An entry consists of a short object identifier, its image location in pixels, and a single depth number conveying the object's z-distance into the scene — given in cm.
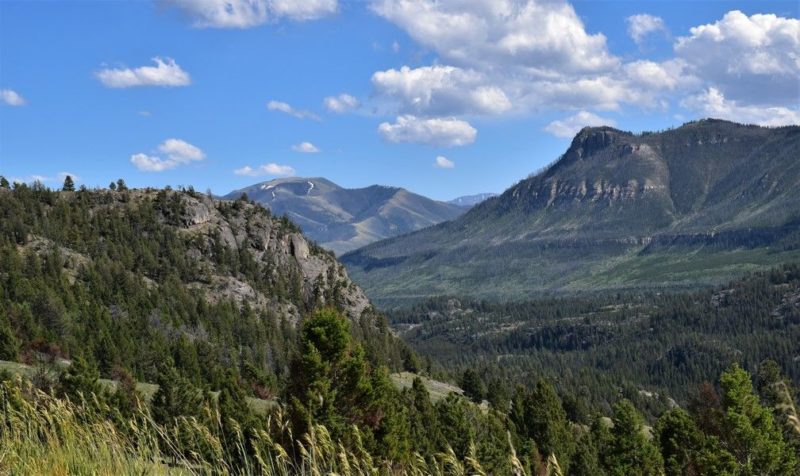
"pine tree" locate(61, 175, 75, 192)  18711
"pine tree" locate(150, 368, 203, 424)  5271
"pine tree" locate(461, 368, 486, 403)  13025
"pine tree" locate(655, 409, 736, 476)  4700
